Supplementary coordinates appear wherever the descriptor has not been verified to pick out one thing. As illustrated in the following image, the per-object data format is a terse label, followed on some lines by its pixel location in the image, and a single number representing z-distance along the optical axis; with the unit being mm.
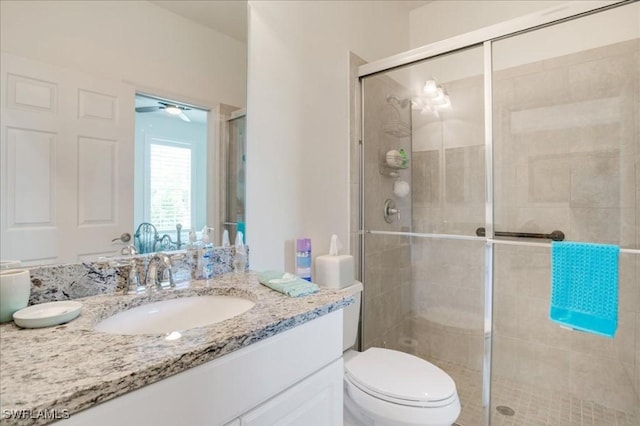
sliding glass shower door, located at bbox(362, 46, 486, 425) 2008
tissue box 1613
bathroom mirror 865
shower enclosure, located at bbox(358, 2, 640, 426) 1717
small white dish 728
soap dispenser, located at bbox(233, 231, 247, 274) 1337
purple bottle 1581
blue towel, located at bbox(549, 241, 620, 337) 1247
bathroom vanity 508
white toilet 1208
